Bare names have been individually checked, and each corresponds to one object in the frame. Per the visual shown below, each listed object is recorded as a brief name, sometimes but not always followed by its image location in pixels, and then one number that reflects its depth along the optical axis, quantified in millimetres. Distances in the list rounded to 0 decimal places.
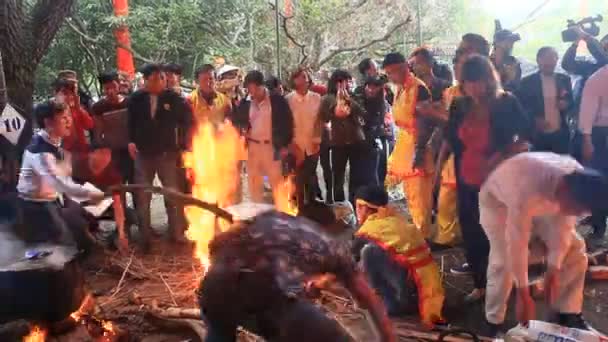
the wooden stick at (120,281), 5520
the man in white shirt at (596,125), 6234
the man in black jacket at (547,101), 6414
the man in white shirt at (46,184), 4957
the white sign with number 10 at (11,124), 6723
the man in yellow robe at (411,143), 6195
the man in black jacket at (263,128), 7270
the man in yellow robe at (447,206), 5918
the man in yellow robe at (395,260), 4629
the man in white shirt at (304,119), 7562
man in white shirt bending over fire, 3396
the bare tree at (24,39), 7738
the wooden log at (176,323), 4468
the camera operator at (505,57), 6949
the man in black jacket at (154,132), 6812
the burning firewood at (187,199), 4270
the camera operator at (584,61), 7254
